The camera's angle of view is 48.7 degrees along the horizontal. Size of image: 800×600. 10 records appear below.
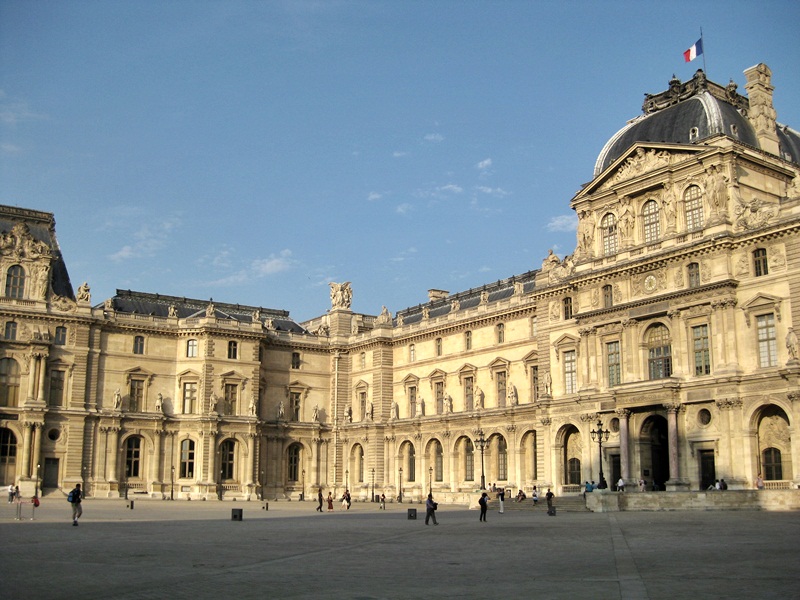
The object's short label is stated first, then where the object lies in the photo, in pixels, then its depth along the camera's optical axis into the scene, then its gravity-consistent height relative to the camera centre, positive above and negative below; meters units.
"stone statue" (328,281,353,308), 96.25 +17.43
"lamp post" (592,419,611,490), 52.93 +1.18
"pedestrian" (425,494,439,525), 41.16 -2.42
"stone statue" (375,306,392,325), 89.94 +13.98
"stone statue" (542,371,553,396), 64.81 +5.10
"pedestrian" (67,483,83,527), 39.41 -2.02
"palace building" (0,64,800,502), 52.00 +7.33
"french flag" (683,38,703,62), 59.19 +26.63
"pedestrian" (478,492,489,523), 43.28 -2.28
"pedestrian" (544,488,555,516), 48.62 -2.55
